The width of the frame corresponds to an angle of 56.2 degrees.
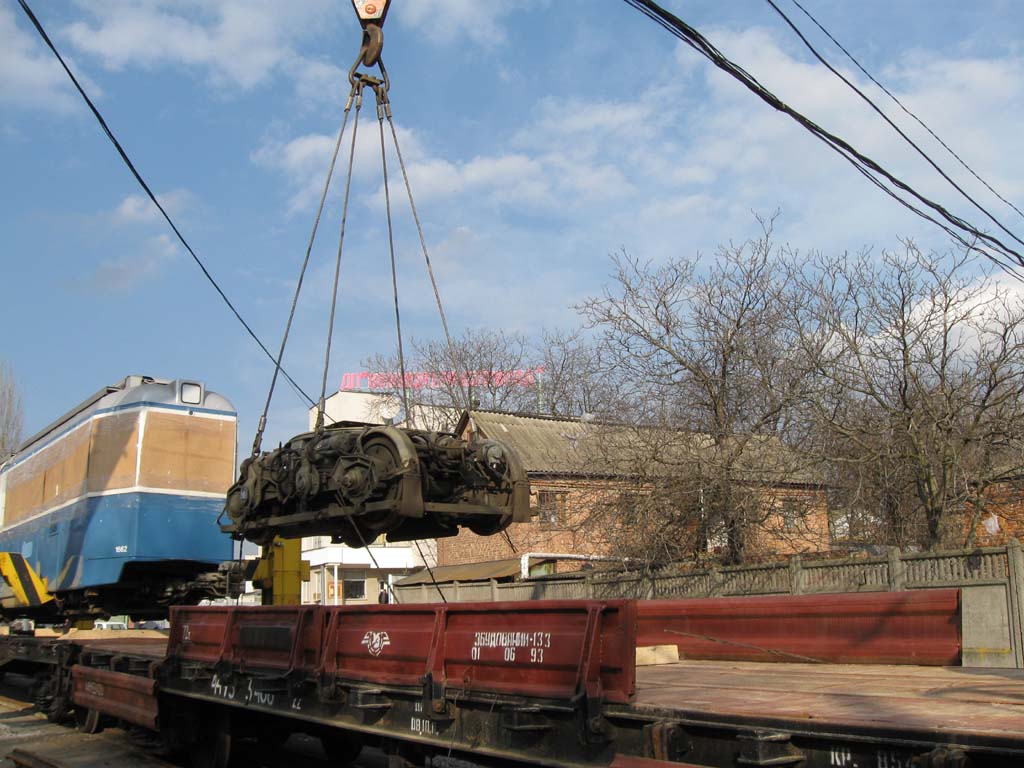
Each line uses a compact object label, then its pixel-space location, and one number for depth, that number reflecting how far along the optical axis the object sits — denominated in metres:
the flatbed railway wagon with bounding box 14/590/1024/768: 3.64
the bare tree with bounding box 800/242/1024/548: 17.16
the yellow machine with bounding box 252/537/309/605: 11.23
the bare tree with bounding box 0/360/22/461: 44.33
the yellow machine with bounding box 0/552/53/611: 13.23
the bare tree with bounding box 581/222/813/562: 19.78
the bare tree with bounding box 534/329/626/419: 51.82
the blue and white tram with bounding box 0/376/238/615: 11.71
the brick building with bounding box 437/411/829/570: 20.28
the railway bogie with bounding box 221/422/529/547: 6.95
